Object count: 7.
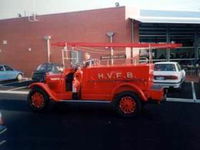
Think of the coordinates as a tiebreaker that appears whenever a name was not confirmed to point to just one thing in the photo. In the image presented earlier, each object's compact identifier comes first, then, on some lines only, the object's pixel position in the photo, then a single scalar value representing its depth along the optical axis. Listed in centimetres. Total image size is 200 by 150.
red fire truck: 646
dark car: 1292
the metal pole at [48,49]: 1689
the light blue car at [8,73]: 1557
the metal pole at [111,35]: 1493
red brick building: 1498
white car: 1020
